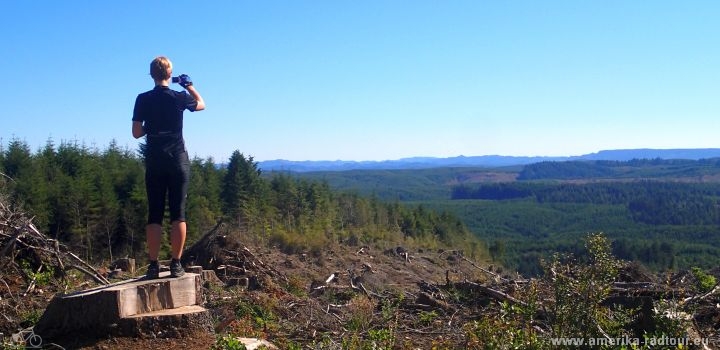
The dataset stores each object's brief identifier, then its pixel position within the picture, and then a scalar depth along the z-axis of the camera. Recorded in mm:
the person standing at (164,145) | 5109
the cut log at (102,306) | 4789
